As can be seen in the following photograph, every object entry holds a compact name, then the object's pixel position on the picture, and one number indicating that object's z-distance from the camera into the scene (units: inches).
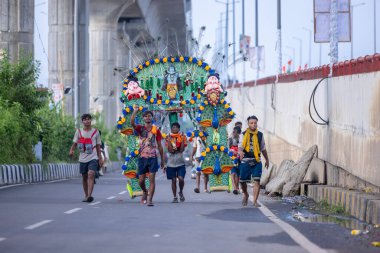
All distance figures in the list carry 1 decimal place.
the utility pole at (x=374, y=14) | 3987.2
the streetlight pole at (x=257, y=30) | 2748.5
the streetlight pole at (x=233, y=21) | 3885.3
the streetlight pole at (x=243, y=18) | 3282.5
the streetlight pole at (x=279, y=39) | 1932.8
